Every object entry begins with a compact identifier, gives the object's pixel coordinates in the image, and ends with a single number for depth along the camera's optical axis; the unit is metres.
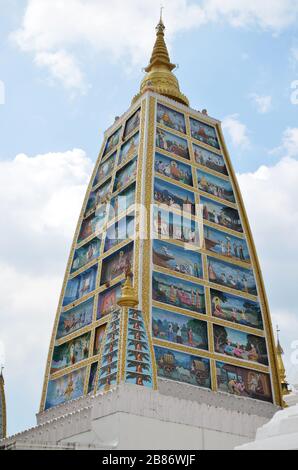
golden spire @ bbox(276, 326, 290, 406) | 43.99
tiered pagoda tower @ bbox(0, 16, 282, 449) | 22.86
